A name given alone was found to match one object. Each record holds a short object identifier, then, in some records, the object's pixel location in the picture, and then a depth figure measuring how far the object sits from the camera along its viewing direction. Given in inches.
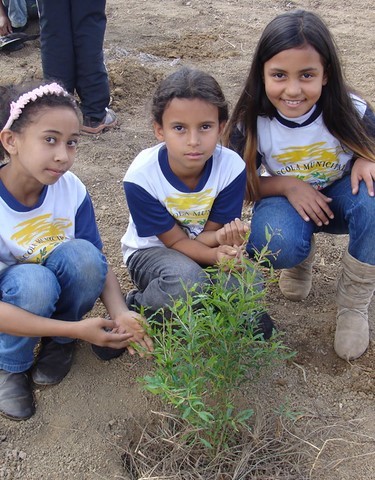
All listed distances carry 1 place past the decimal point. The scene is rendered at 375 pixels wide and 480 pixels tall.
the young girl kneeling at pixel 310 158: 89.4
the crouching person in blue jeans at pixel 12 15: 228.7
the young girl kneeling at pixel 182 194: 85.1
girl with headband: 80.7
